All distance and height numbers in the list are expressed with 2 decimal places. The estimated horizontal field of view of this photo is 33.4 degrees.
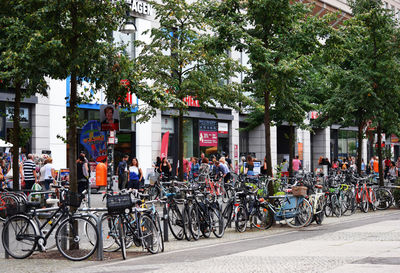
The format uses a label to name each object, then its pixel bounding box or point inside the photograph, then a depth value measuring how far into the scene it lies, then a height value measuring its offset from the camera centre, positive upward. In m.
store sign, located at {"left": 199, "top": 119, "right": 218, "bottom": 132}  37.69 +1.56
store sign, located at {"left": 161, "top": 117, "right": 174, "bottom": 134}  34.88 +1.47
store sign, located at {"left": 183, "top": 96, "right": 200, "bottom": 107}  35.37 +2.68
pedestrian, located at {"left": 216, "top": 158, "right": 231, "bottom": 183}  29.11 -0.82
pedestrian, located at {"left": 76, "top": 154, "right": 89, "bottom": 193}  22.86 -0.68
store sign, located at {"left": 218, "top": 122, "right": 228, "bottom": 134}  39.50 +1.47
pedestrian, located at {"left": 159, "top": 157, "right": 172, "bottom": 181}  29.03 -0.71
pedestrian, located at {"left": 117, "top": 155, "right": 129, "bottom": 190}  25.45 -0.77
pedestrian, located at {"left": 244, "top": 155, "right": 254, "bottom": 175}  30.91 -0.65
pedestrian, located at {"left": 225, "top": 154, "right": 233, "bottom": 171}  35.06 -0.58
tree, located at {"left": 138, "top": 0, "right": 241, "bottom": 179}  25.34 +3.50
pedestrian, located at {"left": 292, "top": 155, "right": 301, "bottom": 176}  39.01 -0.73
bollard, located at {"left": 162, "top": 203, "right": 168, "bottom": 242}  13.48 -1.38
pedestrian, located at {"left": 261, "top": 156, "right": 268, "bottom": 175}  36.45 -0.99
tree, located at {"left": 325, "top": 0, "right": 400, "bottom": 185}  22.81 +2.55
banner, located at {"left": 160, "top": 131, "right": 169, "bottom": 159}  33.53 +0.44
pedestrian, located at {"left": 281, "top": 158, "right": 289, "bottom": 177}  38.00 -1.08
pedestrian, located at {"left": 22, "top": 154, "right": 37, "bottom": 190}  21.47 -0.63
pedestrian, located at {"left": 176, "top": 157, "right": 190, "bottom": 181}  32.95 -0.72
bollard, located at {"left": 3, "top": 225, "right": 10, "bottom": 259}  11.46 -1.49
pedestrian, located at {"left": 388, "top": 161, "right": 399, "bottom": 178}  38.12 -1.16
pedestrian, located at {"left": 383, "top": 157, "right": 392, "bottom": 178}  42.77 -0.82
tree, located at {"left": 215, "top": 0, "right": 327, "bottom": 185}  17.14 +3.00
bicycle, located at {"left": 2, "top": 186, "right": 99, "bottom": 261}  11.03 -1.33
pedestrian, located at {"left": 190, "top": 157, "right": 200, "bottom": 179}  33.19 -0.77
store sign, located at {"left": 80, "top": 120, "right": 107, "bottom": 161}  21.61 +0.53
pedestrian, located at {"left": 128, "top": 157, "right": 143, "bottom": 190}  24.08 -0.83
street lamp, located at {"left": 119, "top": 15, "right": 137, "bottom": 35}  18.98 +3.57
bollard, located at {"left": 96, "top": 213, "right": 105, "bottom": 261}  10.95 -1.50
